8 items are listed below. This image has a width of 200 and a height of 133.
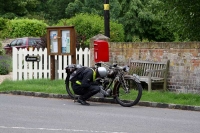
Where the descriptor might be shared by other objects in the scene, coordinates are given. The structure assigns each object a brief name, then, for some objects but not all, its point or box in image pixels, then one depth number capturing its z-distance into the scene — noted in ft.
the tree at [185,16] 57.97
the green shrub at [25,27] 132.77
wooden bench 54.29
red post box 55.06
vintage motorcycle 46.91
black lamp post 64.18
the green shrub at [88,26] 84.74
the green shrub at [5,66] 76.28
